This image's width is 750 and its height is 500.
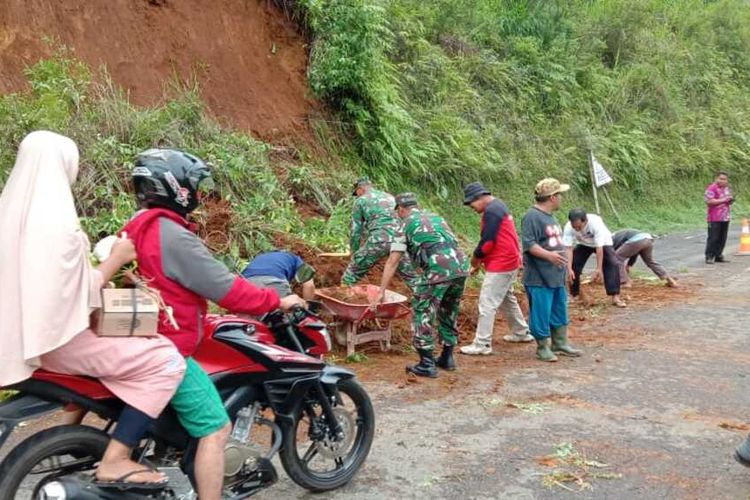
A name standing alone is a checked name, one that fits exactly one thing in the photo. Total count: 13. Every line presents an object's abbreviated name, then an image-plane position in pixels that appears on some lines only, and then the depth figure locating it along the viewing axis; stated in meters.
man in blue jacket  6.10
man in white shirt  11.59
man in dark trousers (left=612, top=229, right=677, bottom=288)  12.67
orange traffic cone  18.06
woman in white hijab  3.41
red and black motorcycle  3.64
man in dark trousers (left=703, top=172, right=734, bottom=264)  15.99
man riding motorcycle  3.92
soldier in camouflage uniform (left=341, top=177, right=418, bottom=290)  9.52
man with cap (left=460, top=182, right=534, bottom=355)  8.38
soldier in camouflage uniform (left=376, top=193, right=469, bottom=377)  7.69
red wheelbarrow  8.10
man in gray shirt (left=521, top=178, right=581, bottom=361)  8.29
